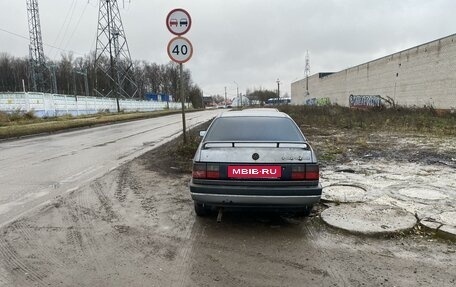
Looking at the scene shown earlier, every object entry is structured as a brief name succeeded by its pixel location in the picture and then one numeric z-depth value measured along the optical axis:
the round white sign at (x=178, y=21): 9.45
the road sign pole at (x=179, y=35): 9.44
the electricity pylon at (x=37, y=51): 54.50
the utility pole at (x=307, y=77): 73.88
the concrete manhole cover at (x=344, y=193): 5.84
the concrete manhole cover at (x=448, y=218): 4.66
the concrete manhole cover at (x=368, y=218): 4.54
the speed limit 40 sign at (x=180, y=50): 9.44
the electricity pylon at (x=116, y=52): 45.72
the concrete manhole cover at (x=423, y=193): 5.87
